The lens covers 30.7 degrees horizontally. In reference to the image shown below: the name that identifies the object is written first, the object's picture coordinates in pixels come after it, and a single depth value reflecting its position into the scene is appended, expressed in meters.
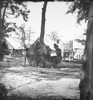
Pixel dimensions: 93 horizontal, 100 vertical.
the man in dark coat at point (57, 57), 13.63
